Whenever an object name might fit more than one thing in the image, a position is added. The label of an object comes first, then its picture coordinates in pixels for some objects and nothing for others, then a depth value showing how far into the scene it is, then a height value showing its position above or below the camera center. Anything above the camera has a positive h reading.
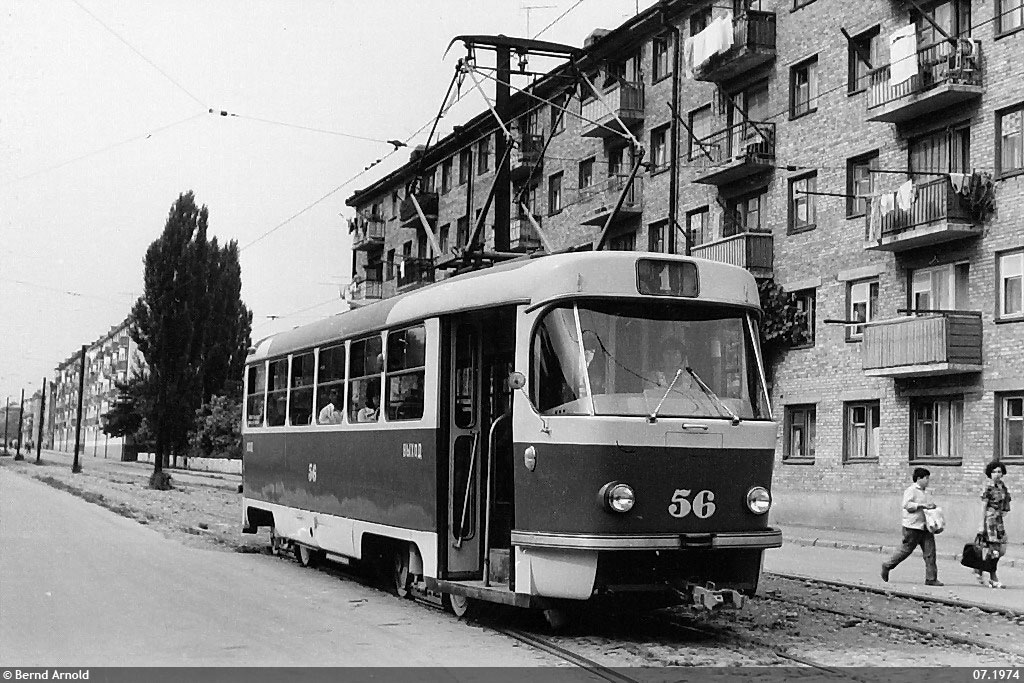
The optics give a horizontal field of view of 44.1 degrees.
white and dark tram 9.87 +0.18
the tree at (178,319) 49.31 +5.00
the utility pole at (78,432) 64.23 +0.57
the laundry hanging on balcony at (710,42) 34.72 +11.66
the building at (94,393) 122.06 +5.98
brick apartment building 26.73 +6.56
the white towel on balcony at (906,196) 28.03 +6.00
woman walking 16.41 -0.64
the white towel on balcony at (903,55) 27.94 +9.19
